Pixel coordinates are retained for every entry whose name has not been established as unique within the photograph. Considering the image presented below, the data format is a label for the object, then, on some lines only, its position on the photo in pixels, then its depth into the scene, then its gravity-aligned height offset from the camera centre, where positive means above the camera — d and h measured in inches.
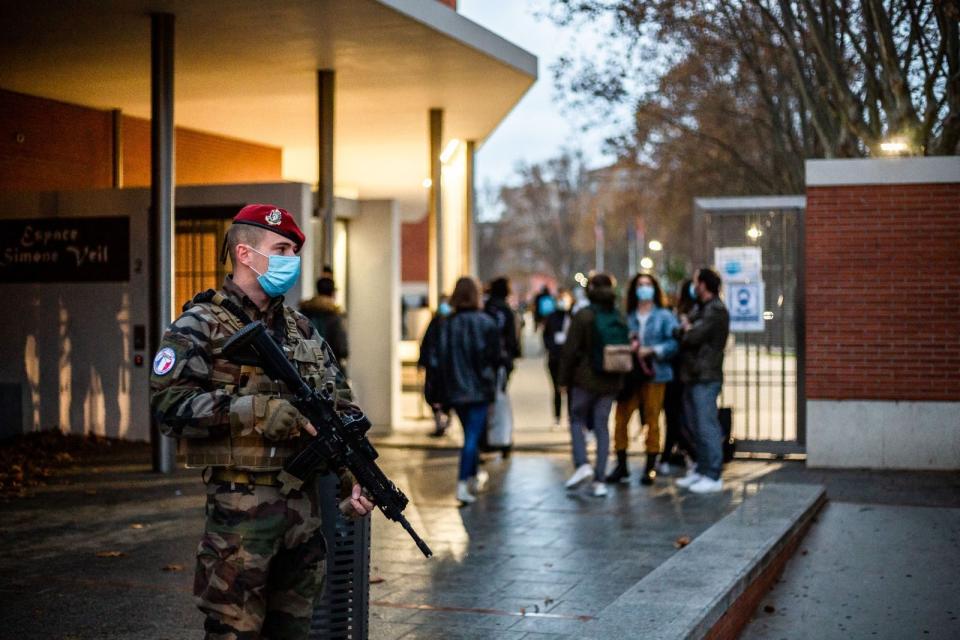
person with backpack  443.8 -17.4
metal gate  555.2 +23.1
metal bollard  191.2 -40.3
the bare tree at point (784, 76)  641.0 +161.7
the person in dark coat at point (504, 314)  537.3 -0.1
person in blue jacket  474.6 -20.9
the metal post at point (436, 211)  692.1 +55.2
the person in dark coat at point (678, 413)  497.7 -39.2
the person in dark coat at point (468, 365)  424.5 -16.8
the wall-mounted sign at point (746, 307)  559.8 +2.6
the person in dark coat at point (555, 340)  657.6 -13.6
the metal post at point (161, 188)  485.4 +47.8
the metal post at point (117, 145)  683.4 +90.4
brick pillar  522.0 -0.2
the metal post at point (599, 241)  2834.6 +164.6
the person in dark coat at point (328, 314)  533.3 +0.2
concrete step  238.5 -56.8
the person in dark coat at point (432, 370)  430.3 -19.5
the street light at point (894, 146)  558.9 +72.8
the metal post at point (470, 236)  740.6 +44.5
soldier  161.8 -15.6
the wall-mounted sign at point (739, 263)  561.0 +21.5
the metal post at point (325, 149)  593.0 +75.7
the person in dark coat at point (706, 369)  452.1 -19.8
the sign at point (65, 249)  583.8 +30.1
